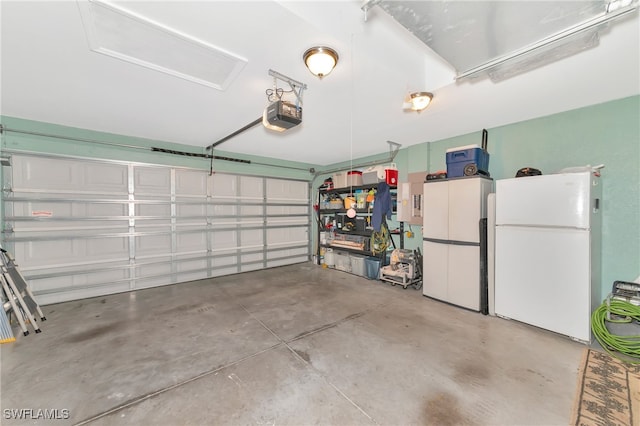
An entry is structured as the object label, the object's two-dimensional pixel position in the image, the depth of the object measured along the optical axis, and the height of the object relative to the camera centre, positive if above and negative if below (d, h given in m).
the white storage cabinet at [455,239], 3.37 -0.46
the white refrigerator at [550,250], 2.57 -0.49
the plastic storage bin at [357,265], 5.25 -1.25
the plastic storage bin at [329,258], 6.08 -1.24
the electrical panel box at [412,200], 4.57 +0.19
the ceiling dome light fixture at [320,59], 1.90 +1.25
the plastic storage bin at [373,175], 5.15 +0.79
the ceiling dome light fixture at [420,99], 2.47 +1.19
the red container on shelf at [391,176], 4.98 +0.73
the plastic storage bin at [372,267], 4.97 -1.23
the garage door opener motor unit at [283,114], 2.29 +0.96
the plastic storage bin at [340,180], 5.77 +0.76
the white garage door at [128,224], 3.62 -0.24
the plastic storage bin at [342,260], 5.68 -1.25
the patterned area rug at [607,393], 1.61 -1.44
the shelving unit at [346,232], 5.34 -0.56
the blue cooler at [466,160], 3.46 +0.76
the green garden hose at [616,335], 2.27 -1.25
